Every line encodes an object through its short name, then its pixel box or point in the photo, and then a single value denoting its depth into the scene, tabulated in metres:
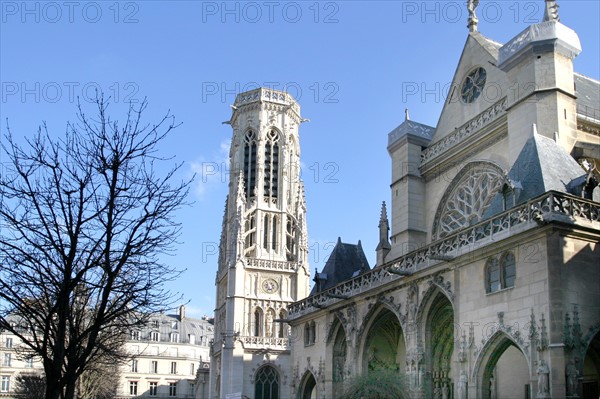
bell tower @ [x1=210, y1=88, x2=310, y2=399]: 50.47
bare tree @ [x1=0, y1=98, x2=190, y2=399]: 12.44
